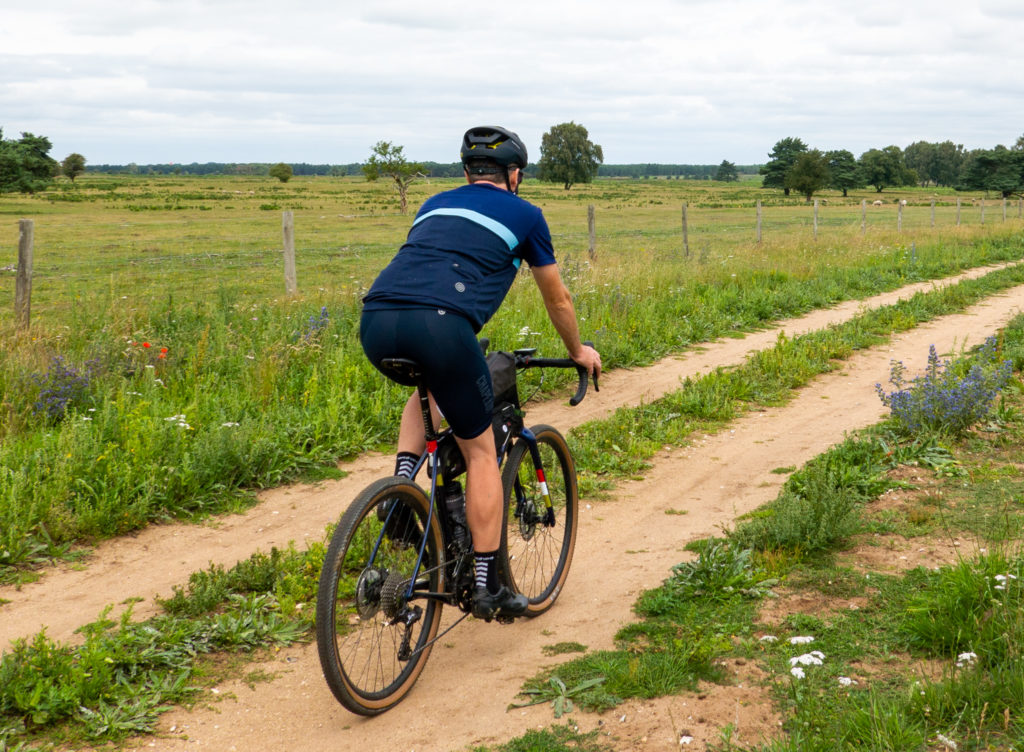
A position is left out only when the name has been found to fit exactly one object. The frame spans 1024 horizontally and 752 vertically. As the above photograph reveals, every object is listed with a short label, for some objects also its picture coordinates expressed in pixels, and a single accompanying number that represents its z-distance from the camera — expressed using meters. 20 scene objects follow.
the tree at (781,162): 102.41
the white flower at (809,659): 3.14
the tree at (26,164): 55.88
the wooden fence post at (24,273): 8.44
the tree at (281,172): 109.00
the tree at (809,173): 88.94
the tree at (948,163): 157.88
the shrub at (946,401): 6.79
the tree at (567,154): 125.00
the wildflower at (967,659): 3.13
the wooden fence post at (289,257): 12.21
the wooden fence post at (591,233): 17.54
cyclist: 3.28
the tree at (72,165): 102.75
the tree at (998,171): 91.06
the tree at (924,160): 164.25
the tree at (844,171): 100.38
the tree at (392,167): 56.81
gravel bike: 3.24
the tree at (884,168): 111.12
